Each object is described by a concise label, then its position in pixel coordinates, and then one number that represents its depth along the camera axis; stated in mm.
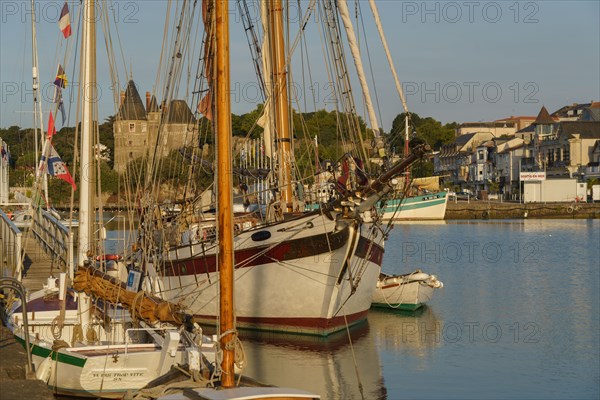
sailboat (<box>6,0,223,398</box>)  15336
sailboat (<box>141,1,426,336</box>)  24984
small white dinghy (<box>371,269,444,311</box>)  32625
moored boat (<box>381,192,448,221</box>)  112312
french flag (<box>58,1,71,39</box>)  24252
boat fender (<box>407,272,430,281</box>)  32344
